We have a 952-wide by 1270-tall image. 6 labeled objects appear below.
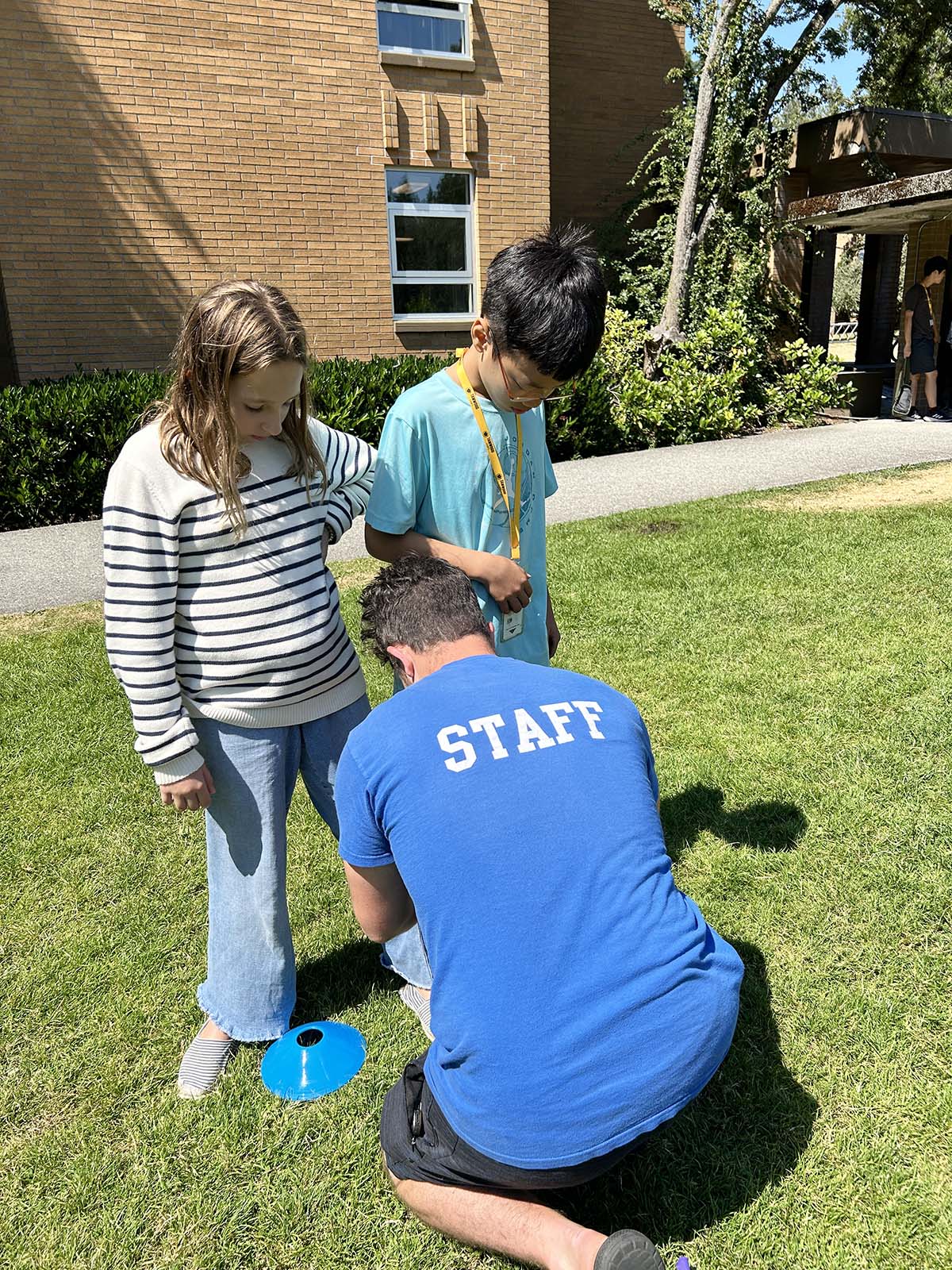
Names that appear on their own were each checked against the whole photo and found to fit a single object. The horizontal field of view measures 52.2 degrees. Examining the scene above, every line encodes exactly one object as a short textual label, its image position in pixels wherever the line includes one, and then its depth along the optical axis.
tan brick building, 10.59
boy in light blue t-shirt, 2.21
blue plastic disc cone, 2.47
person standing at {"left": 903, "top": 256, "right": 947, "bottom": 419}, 11.89
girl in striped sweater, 2.12
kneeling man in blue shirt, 1.65
